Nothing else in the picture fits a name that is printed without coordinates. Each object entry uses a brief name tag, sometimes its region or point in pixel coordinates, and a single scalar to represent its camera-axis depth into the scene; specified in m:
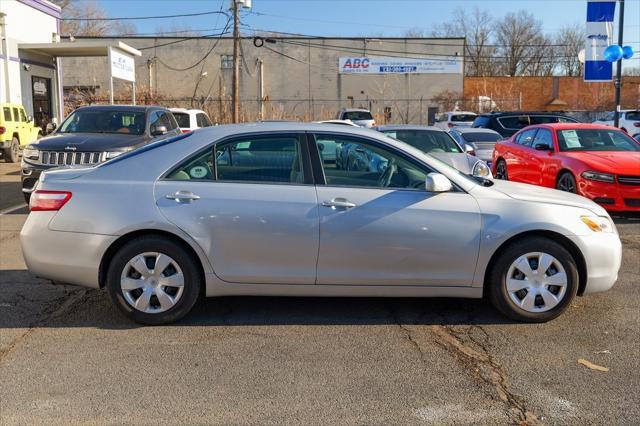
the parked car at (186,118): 16.42
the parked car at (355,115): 30.53
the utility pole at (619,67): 16.69
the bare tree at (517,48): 68.69
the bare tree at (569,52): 68.31
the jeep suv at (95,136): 9.48
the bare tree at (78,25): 64.31
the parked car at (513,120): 19.45
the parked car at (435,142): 10.34
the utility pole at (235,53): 31.27
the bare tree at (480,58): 69.69
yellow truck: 18.97
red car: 9.15
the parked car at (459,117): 28.86
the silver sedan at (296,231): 4.62
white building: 23.19
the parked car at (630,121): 27.21
